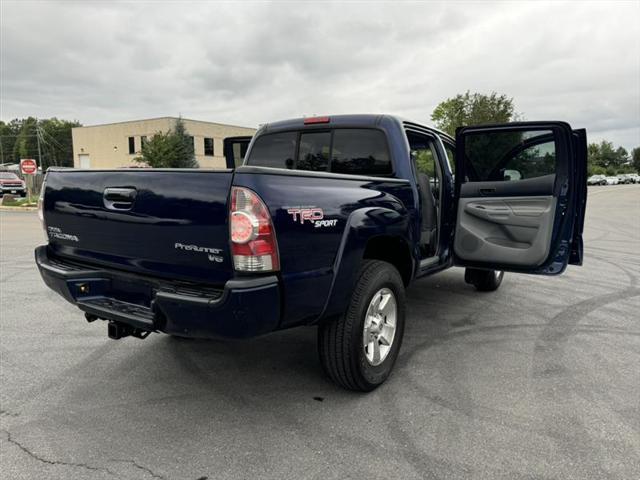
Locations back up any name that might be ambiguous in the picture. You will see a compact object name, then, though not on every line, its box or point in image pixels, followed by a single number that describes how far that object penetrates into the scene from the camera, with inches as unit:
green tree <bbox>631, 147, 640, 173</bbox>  4522.6
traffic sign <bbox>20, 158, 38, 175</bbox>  852.6
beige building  1876.2
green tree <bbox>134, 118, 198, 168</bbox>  1357.0
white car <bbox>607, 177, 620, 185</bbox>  2792.8
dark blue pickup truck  96.5
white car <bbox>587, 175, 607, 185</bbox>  2684.3
